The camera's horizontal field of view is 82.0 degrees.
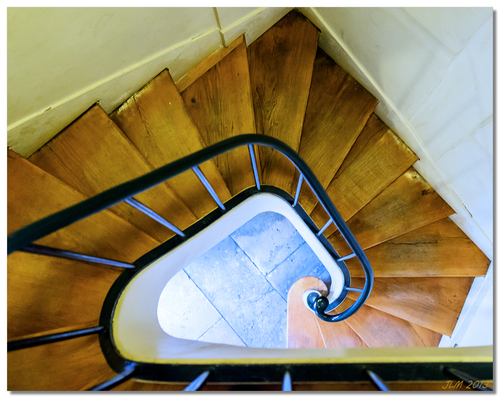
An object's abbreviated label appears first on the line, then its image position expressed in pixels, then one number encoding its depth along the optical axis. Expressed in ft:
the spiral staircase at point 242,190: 4.18
